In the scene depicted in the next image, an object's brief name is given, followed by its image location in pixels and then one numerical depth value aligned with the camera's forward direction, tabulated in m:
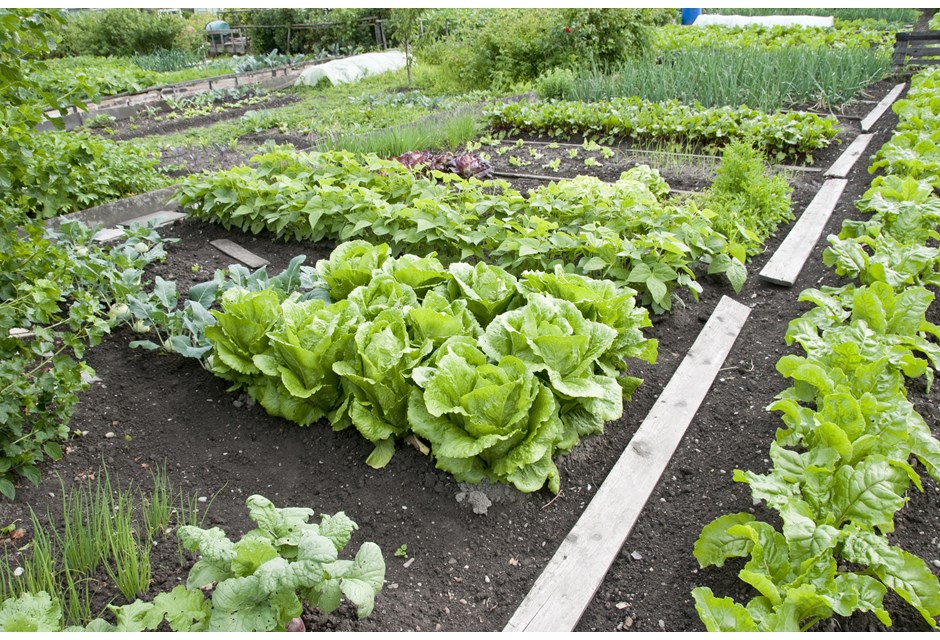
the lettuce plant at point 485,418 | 2.09
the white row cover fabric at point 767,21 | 14.94
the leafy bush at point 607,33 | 9.60
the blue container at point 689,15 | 17.02
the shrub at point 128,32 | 16.55
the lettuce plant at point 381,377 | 2.26
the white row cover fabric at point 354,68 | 11.62
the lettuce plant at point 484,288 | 2.66
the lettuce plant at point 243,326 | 2.55
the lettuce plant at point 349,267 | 2.88
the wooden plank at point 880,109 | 6.89
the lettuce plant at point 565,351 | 2.25
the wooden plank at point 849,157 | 5.31
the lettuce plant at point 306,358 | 2.39
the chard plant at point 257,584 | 1.44
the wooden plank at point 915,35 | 10.05
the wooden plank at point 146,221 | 4.06
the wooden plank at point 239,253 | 4.05
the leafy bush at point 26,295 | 2.01
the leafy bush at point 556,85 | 8.21
